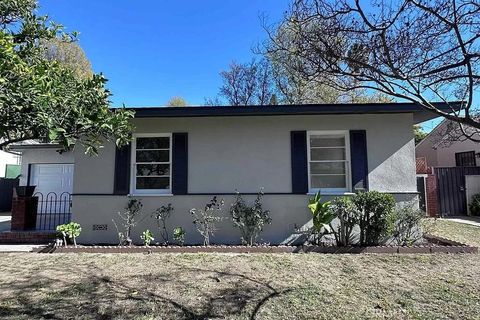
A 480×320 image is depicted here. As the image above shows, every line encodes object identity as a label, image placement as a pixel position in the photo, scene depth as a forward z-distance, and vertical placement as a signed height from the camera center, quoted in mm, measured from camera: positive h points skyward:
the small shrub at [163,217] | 8484 -580
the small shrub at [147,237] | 7930 -1012
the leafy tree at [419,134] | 34031 +5740
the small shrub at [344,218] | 7629 -553
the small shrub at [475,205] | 14836 -547
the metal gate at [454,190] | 15352 +103
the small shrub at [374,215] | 7477 -485
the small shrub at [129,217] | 8414 -580
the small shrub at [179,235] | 8086 -966
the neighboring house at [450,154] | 19712 +2419
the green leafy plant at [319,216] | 7761 -517
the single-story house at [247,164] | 8484 +722
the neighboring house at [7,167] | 20297 +1567
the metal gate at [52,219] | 10362 -833
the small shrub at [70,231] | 7957 -848
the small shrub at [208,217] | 8336 -579
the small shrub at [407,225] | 7801 -740
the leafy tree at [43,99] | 3340 +992
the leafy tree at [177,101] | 33812 +8938
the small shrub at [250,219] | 8070 -606
